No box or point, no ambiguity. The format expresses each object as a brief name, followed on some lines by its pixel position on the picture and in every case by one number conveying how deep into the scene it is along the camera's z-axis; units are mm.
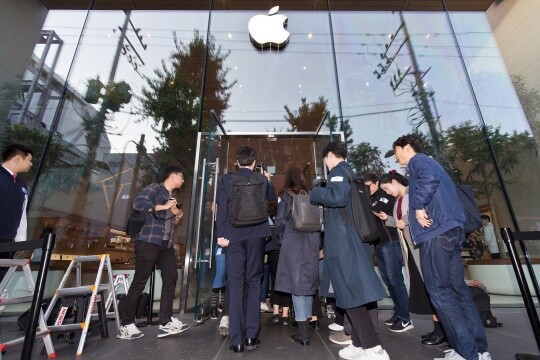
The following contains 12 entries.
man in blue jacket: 1752
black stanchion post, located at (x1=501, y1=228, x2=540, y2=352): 1570
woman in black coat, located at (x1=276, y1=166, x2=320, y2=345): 2305
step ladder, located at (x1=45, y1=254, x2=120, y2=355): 2215
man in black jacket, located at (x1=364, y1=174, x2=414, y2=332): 2814
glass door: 3541
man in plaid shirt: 2504
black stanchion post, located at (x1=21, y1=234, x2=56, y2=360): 1249
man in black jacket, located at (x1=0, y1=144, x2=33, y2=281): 2205
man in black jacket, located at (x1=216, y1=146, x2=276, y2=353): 2115
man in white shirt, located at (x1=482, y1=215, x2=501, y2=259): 4141
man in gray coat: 1782
